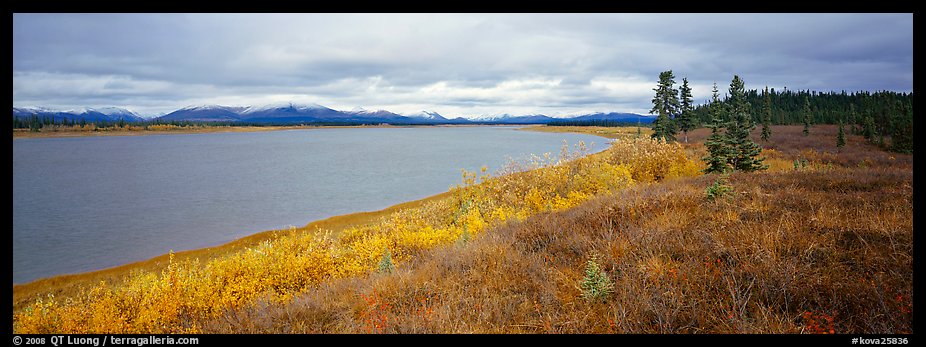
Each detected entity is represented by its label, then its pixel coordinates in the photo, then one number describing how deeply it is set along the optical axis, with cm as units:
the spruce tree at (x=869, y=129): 5282
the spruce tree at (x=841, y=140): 4277
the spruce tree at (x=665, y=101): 4650
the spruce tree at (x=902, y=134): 3894
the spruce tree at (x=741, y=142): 1772
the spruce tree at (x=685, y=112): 5028
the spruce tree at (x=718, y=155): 1640
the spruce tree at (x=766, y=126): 5198
